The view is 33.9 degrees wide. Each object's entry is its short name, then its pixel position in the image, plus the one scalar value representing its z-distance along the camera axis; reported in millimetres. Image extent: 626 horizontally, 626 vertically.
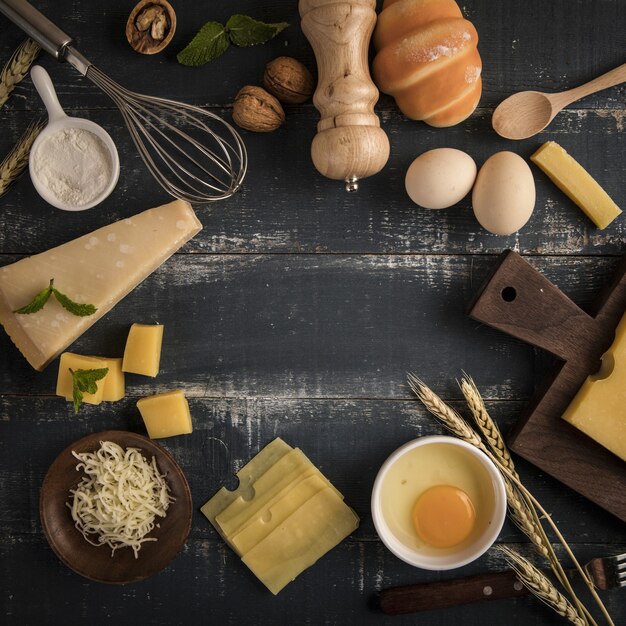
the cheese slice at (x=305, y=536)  788
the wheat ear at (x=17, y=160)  786
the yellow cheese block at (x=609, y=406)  754
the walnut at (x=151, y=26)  773
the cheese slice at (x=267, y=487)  794
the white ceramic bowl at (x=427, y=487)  766
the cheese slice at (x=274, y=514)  789
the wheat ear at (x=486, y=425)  779
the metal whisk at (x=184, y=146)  771
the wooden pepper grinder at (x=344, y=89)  731
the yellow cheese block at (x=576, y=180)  775
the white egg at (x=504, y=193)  742
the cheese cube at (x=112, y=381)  790
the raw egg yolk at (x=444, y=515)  768
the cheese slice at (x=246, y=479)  801
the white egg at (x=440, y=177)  746
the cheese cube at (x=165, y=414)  787
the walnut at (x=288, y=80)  763
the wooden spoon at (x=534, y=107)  774
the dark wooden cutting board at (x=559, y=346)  766
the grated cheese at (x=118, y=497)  770
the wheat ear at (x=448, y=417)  776
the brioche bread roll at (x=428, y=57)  728
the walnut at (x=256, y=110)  760
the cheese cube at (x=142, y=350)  783
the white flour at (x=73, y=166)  769
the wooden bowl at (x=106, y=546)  777
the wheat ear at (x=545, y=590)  768
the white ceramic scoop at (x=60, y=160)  764
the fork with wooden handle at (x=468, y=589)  780
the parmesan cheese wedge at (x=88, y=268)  781
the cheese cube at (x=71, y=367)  784
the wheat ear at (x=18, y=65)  784
